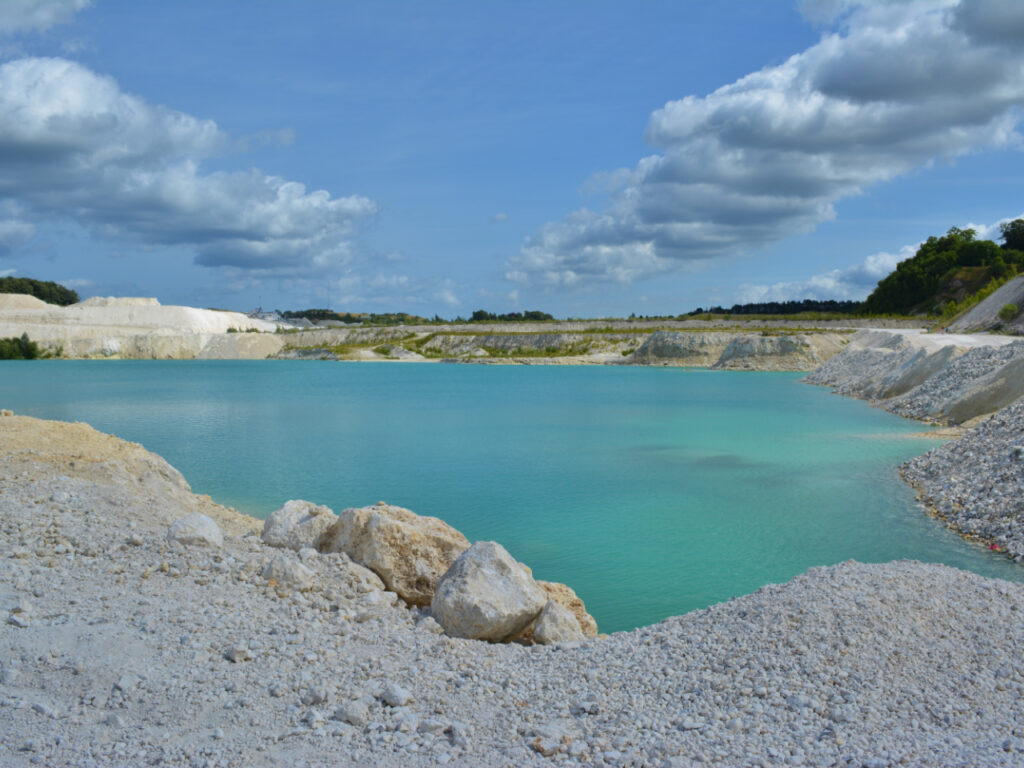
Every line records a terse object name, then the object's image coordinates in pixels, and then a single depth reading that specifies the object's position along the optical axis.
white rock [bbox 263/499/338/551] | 8.20
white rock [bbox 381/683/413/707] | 4.92
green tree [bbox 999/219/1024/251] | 92.75
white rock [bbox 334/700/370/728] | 4.70
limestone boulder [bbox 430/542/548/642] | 6.42
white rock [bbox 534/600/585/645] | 6.60
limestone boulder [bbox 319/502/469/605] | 7.38
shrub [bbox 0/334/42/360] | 105.19
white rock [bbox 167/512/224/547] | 7.41
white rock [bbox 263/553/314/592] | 6.75
